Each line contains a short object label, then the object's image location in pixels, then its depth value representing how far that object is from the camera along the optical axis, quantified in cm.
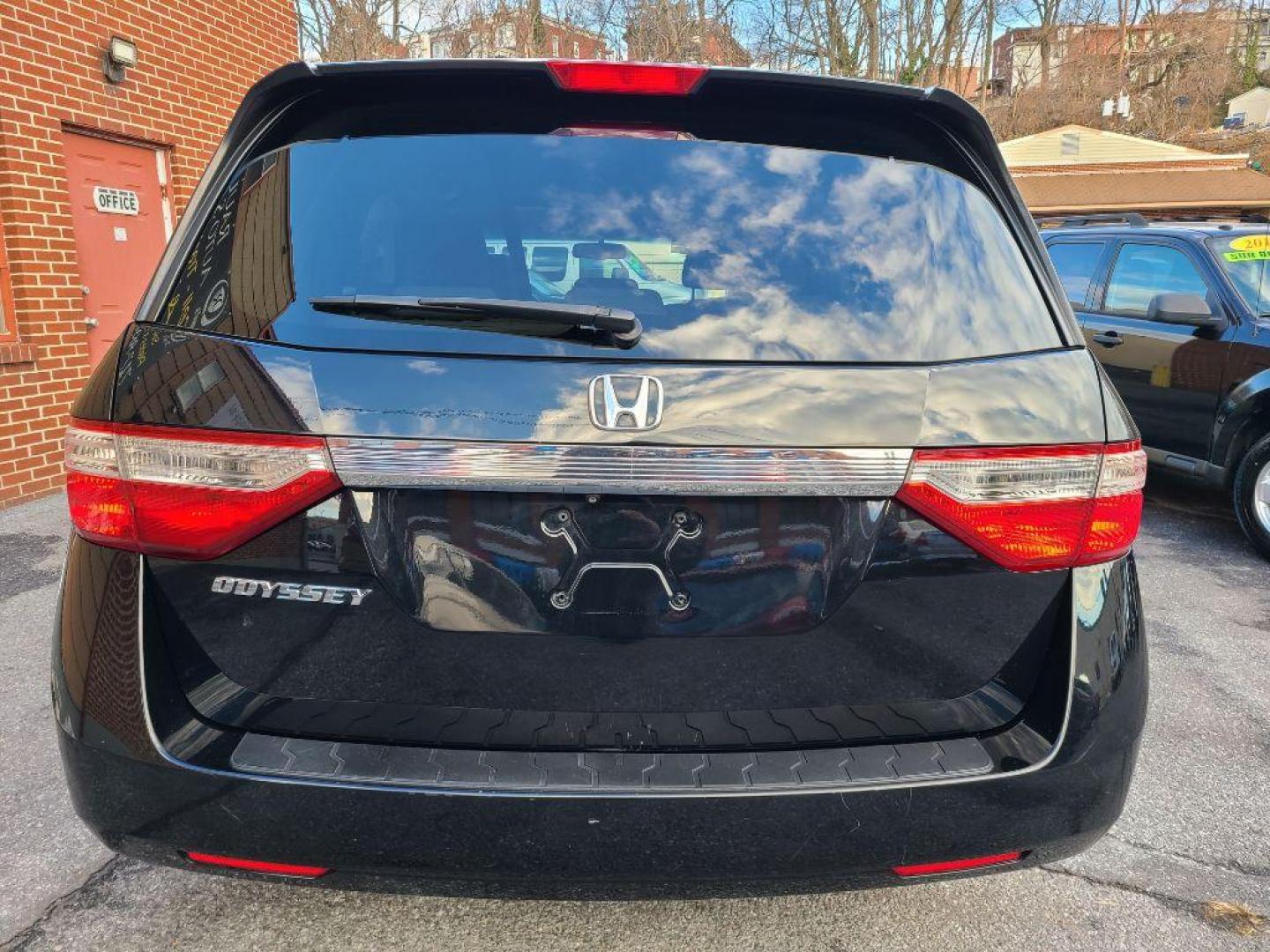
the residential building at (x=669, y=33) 2647
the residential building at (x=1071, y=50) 3872
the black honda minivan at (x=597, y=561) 148
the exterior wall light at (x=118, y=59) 705
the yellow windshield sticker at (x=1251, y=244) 596
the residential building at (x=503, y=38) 2706
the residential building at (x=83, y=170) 630
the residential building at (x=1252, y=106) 4456
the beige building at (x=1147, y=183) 2005
